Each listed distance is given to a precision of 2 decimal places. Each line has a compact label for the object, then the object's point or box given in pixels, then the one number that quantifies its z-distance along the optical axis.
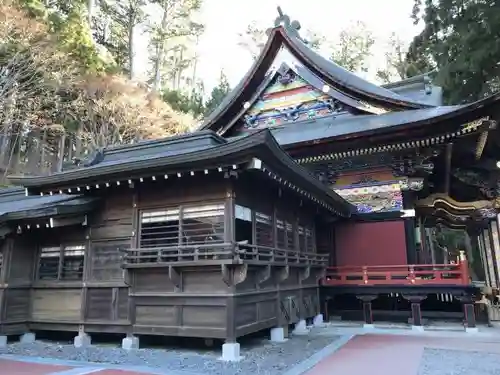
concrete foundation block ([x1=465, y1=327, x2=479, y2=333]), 9.15
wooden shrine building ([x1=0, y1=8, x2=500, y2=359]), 6.92
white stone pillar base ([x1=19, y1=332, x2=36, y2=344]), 8.49
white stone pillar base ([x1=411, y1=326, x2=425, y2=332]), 9.48
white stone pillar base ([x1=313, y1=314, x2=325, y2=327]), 10.60
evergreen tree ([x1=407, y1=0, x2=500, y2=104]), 13.88
